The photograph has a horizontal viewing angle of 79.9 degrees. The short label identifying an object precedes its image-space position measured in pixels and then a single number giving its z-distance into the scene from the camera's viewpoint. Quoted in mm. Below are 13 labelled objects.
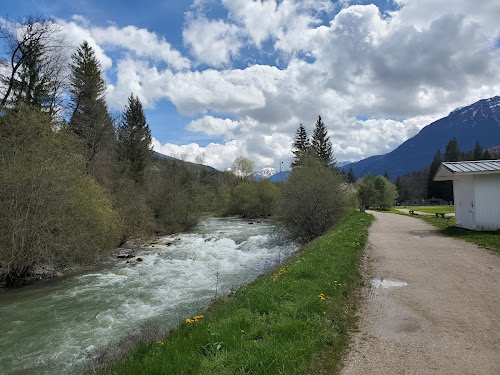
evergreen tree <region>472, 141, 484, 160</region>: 69762
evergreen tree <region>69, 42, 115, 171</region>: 24219
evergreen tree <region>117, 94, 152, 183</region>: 35406
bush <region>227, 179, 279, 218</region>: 48312
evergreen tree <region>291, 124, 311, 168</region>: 51253
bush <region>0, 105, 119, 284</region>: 11445
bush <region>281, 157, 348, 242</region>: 20281
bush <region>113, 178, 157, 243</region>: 22000
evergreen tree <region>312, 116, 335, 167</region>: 50562
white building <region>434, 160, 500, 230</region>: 13539
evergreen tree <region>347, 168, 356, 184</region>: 102788
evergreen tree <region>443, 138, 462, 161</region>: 73562
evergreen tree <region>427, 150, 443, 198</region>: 79125
